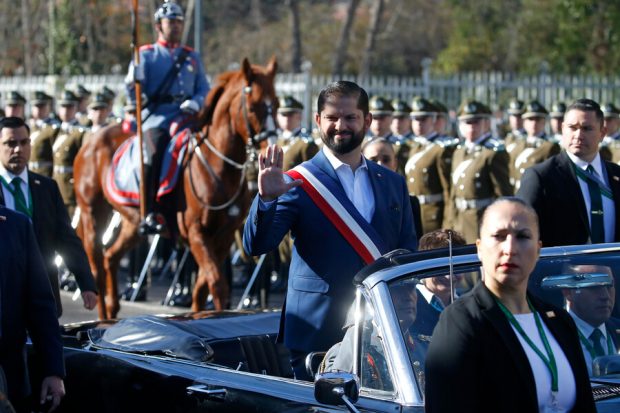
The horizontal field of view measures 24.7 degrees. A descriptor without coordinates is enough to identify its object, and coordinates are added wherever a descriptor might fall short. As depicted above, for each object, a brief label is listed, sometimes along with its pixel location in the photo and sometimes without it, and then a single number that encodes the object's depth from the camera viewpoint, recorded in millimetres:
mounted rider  12859
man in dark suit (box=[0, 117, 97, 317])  8047
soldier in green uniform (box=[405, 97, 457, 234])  13898
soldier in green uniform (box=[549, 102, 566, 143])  16688
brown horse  11930
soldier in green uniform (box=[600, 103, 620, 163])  15088
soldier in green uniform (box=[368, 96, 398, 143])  15008
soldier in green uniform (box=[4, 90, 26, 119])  18841
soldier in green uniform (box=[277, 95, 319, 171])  15125
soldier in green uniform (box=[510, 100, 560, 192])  14945
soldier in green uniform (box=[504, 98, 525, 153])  16828
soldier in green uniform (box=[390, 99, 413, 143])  15672
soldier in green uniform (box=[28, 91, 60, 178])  17750
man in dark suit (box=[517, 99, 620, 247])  7770
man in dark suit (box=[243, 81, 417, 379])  6043
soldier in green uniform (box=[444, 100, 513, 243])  13234
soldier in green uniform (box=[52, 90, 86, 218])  17156
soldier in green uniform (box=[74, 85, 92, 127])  19300
